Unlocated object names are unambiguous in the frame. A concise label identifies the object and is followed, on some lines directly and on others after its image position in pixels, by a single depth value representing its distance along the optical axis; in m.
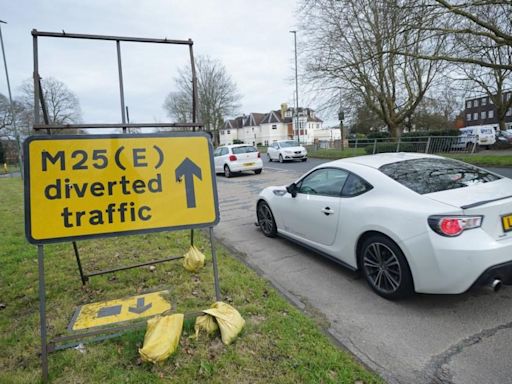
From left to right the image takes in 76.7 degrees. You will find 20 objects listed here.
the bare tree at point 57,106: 39.77
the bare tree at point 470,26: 9.49
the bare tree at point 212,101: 41.41
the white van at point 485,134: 20.89
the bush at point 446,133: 21.70
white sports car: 2.68
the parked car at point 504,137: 20.94
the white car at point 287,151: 20.86
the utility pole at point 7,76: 19.02
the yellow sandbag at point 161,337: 2.31
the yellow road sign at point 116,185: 2.42
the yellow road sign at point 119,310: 2.96
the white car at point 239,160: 15.32
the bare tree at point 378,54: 10.24
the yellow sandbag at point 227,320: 2.57
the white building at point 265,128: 75.06
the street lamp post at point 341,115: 21.62
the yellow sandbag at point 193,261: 3.95
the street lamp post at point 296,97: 25.39
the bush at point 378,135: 27.77
